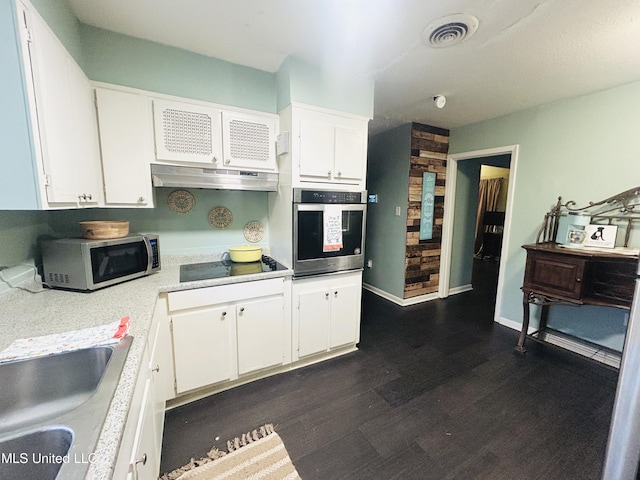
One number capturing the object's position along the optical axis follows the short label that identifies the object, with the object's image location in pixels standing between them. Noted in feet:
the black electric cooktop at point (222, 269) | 5.91
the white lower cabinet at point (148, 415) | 2.34
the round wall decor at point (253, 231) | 7.79
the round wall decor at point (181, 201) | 6.81
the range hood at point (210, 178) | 5.85
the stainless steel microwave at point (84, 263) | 4.65
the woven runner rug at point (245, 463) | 4.34
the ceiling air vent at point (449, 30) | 4.82
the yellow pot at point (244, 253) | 7.02
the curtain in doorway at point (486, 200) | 22.44
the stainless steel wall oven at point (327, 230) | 6.58
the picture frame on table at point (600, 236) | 7.09
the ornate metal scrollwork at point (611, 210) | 6.94
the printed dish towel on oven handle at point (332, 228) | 6.87
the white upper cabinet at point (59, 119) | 3.40
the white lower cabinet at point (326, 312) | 6.98
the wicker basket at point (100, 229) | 5.13
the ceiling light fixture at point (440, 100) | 7.98
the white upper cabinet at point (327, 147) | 6.43
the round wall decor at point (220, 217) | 7.29
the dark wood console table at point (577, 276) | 6.60
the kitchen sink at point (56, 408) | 1.94
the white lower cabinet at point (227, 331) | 5.58
